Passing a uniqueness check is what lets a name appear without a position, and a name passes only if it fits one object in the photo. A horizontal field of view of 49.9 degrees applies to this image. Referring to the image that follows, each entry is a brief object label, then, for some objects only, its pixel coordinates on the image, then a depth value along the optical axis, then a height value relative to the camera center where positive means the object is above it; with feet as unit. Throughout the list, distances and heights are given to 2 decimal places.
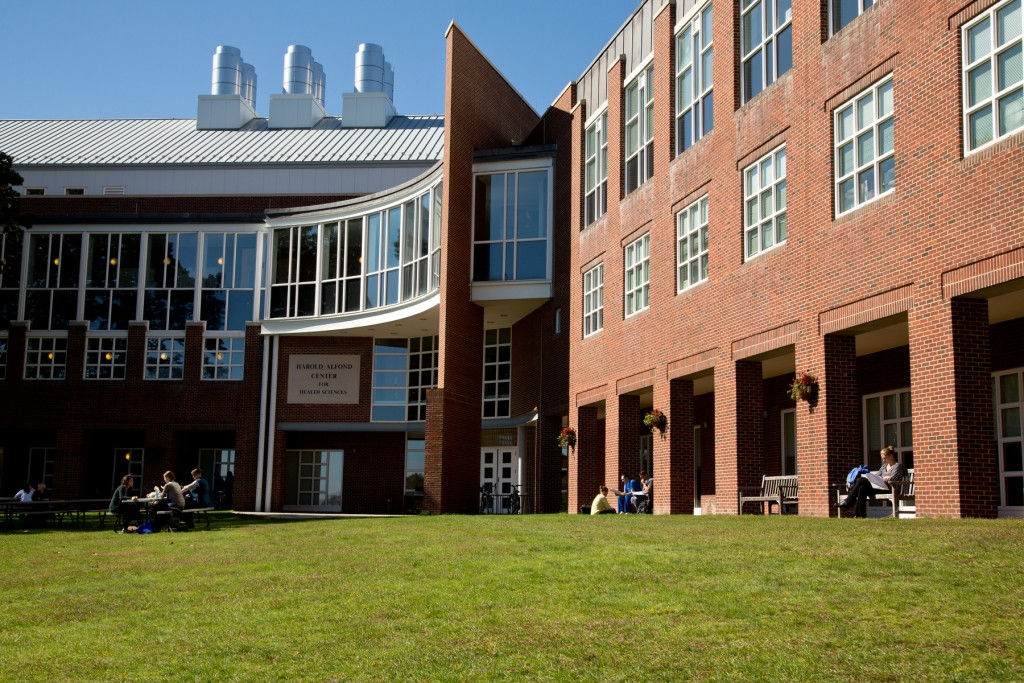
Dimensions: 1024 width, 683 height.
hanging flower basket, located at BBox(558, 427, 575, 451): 99.09 +4.04
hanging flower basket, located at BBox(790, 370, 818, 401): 59.72 +5.42
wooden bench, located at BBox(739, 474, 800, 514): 62.54 -0.38
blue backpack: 54.68 +0.74
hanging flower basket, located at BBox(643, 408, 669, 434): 79.84 +4.59
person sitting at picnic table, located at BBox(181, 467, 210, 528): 78.95 -1.13
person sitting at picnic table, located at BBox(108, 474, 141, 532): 72.59 -1.90
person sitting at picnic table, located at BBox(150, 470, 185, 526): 71.05 -1.50
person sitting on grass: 79.33 -1.60
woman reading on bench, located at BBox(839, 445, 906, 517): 53.26 +0.21
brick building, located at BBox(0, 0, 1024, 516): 49.70 +15.66
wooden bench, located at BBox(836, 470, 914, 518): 50.85 -0.30
